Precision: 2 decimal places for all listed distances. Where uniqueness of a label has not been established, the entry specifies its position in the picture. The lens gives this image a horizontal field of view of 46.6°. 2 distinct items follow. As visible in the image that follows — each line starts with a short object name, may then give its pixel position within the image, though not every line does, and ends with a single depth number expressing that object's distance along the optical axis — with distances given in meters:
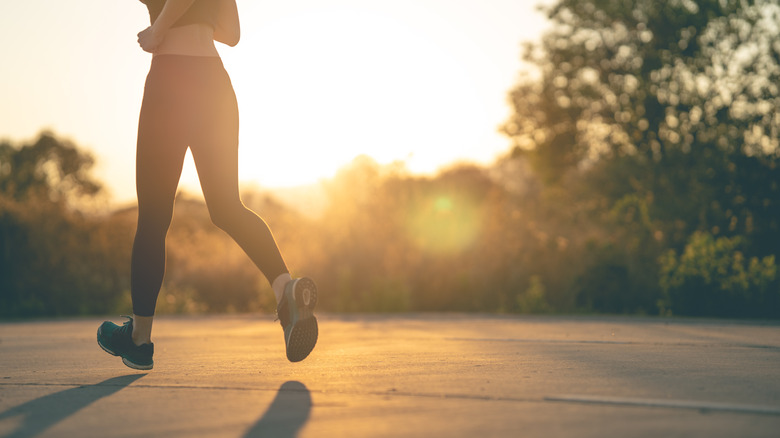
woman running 4.71
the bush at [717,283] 11.67
